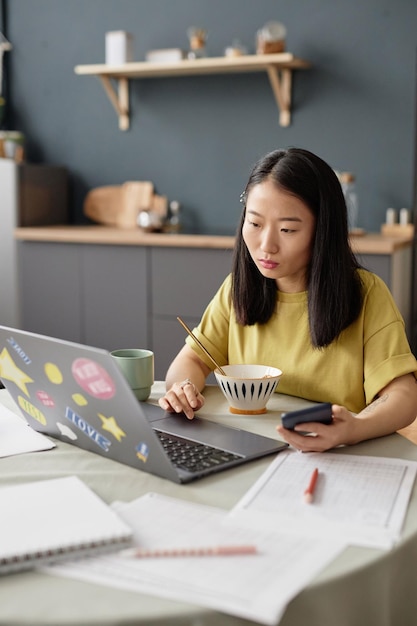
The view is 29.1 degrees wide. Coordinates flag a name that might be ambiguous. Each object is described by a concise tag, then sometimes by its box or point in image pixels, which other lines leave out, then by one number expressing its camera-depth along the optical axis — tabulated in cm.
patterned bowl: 145
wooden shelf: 349
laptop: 109
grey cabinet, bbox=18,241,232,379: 348
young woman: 155
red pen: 105
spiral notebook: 87
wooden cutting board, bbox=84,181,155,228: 406
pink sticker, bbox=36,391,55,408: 125
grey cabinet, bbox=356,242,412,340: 309
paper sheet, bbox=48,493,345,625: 80
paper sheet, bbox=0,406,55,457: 127
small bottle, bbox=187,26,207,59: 370
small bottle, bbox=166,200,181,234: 388
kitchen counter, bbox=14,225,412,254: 309
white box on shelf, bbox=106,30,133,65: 386
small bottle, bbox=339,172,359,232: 344
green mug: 153
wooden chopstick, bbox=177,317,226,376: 155
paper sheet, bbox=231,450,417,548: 97
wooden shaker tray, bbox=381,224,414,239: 344
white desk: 79
